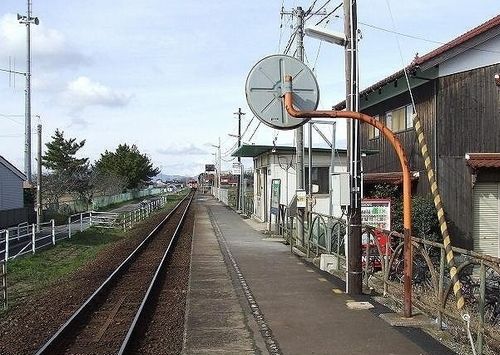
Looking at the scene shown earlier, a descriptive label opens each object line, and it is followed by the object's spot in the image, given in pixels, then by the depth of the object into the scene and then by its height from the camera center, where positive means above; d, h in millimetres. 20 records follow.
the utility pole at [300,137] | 17812 +1734
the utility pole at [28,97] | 33625 +5790
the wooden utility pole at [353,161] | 9039 +468
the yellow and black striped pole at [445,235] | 6129 -535
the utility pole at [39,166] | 26641 +1286
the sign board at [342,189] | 8898 +17
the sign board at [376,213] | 10422 -432
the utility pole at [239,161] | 45719 +2524
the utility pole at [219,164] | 76350 +3744
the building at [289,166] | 27203 +1206
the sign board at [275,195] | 22625 -185
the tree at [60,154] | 57469 +3984
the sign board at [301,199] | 17062 -265
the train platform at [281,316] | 6305 -1755
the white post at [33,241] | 16906 -1466
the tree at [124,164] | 78625 +4067
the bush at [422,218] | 15195 -807
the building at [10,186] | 34594 +435
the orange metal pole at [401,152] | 7164 +507
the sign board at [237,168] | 46956 +1969
